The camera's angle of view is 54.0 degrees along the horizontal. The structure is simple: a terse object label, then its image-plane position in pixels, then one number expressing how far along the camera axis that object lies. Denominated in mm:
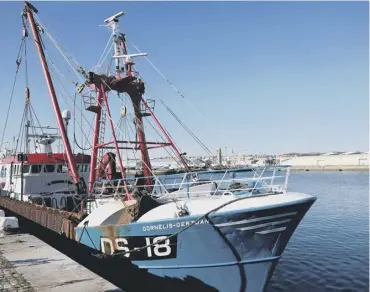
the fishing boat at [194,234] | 10555
